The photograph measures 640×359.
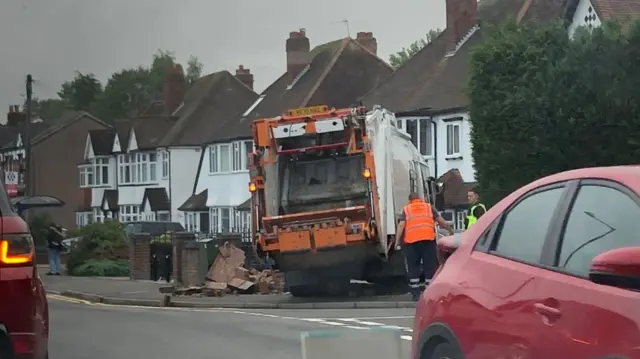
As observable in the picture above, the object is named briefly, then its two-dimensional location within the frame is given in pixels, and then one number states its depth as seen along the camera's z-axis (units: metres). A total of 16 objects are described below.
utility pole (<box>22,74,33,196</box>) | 51.99
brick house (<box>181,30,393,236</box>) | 53.81
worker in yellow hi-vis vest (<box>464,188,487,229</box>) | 17.19
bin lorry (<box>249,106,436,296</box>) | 19.20
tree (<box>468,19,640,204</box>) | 22.83
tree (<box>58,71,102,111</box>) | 133.88
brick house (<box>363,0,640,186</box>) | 42.78
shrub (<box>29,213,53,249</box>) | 52.19
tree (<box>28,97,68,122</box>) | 137.88
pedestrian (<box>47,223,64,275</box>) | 32.91
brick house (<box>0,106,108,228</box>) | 83.88
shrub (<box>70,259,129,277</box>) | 34.28
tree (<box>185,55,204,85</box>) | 138.38
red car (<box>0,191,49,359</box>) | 7.02
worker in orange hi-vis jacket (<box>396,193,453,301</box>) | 18.08
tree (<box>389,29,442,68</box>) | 96.73
